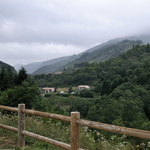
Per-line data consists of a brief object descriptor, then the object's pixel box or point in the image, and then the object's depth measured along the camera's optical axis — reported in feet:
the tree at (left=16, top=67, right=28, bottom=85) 70.90
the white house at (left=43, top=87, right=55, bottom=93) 308.36
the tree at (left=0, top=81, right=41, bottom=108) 48.37
